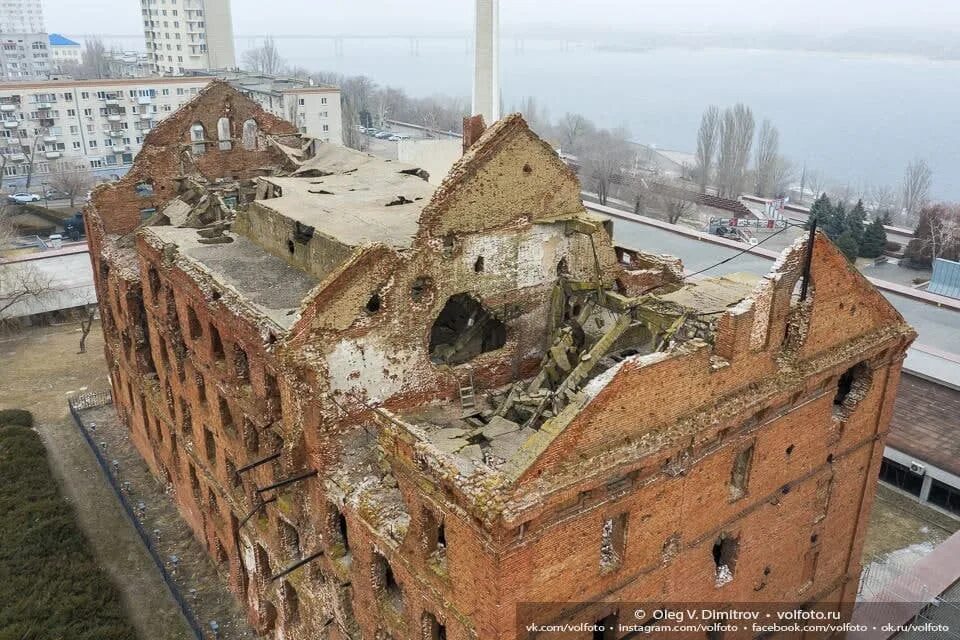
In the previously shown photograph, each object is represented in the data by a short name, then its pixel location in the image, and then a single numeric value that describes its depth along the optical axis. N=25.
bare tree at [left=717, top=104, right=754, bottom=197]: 87.19
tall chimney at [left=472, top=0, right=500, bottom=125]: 64.44
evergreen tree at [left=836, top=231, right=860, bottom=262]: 58.19
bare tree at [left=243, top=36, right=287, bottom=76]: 181.50
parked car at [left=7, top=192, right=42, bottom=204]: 74.50
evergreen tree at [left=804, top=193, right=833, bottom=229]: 64.49
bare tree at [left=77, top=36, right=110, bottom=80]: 150.00
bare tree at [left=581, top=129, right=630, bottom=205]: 81.44
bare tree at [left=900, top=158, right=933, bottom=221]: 84.62
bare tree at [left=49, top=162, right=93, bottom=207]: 73.12
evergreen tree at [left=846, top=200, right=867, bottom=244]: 62.24
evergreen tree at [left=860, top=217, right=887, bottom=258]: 61.84
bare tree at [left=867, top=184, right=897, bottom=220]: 90.09
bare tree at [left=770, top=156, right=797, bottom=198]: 92.56
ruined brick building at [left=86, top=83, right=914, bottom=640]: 12.20
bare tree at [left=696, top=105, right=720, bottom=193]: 91.38
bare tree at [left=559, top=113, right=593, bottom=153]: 117.99
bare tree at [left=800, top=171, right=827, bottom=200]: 106.70
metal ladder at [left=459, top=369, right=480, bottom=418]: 16.05
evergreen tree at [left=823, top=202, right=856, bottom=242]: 63.58
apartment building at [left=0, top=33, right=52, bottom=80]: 142.88
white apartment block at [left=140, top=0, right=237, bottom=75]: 111.00
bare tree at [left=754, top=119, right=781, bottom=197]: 90.19
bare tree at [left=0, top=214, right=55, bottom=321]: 44.62
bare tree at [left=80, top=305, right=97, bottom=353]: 41.81
